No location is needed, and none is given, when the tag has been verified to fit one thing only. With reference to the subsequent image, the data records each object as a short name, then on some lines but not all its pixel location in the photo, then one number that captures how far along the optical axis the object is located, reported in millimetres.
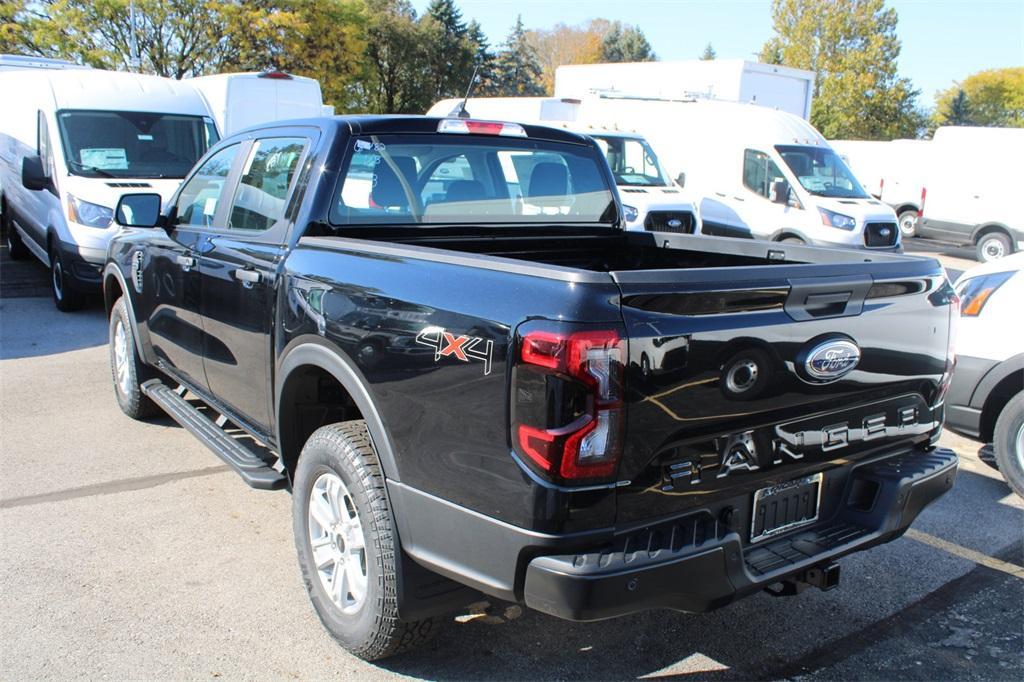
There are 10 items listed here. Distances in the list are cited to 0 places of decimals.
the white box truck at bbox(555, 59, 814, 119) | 17438
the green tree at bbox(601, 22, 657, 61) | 70250
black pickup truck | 2314
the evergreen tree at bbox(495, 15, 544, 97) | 58119
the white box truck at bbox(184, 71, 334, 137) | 12258
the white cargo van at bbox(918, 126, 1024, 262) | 16641
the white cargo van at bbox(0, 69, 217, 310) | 8602
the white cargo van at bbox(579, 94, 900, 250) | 12703
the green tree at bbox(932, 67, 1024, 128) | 59094
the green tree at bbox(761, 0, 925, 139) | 42625
